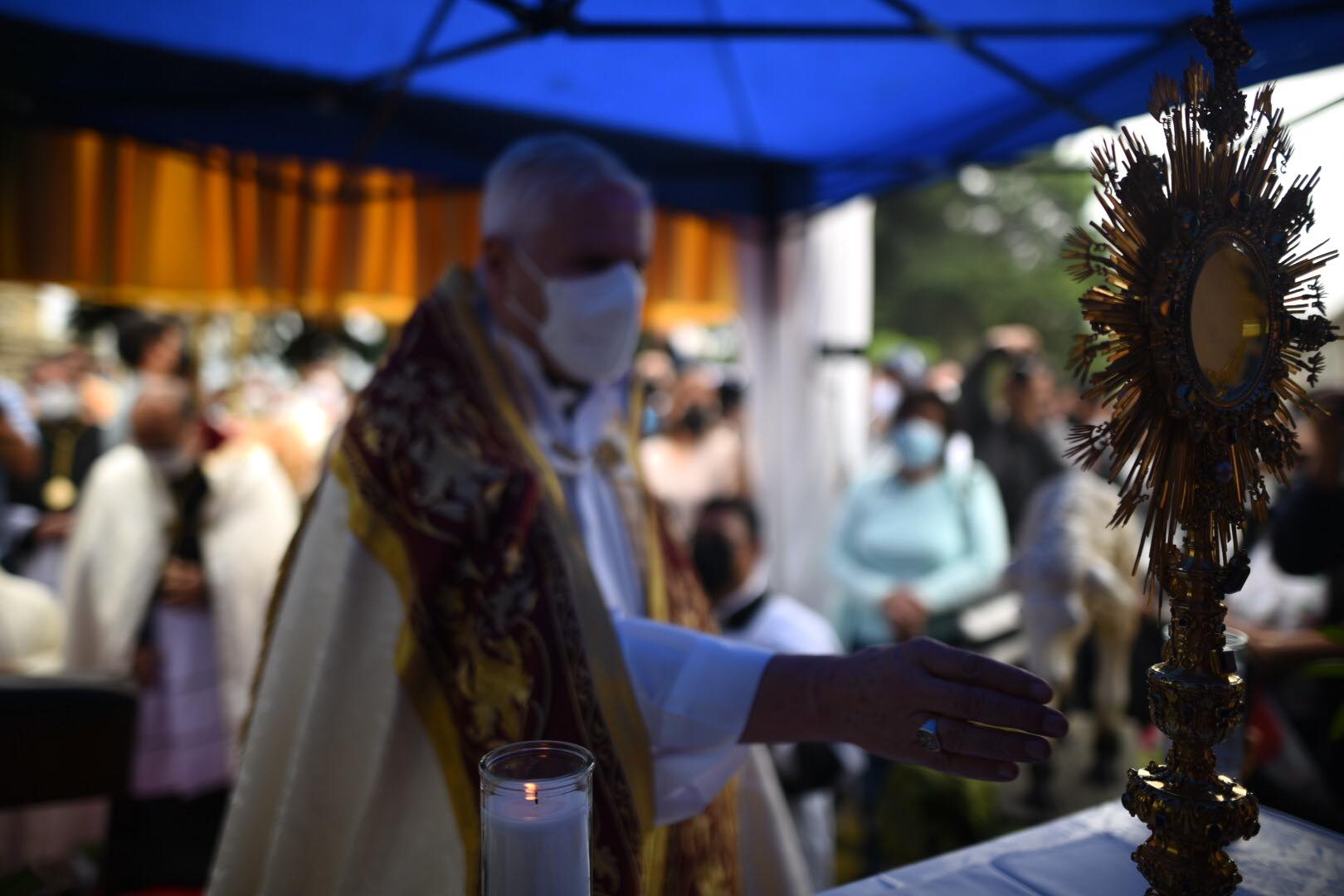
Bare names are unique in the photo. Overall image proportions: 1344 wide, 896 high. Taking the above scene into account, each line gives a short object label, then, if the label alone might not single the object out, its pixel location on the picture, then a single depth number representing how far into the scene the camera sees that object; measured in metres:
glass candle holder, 0.83
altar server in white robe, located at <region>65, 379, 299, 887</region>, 3.58
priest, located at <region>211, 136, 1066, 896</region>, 1.26
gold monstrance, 0.92
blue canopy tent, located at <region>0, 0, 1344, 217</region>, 2.60
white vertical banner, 4.77
